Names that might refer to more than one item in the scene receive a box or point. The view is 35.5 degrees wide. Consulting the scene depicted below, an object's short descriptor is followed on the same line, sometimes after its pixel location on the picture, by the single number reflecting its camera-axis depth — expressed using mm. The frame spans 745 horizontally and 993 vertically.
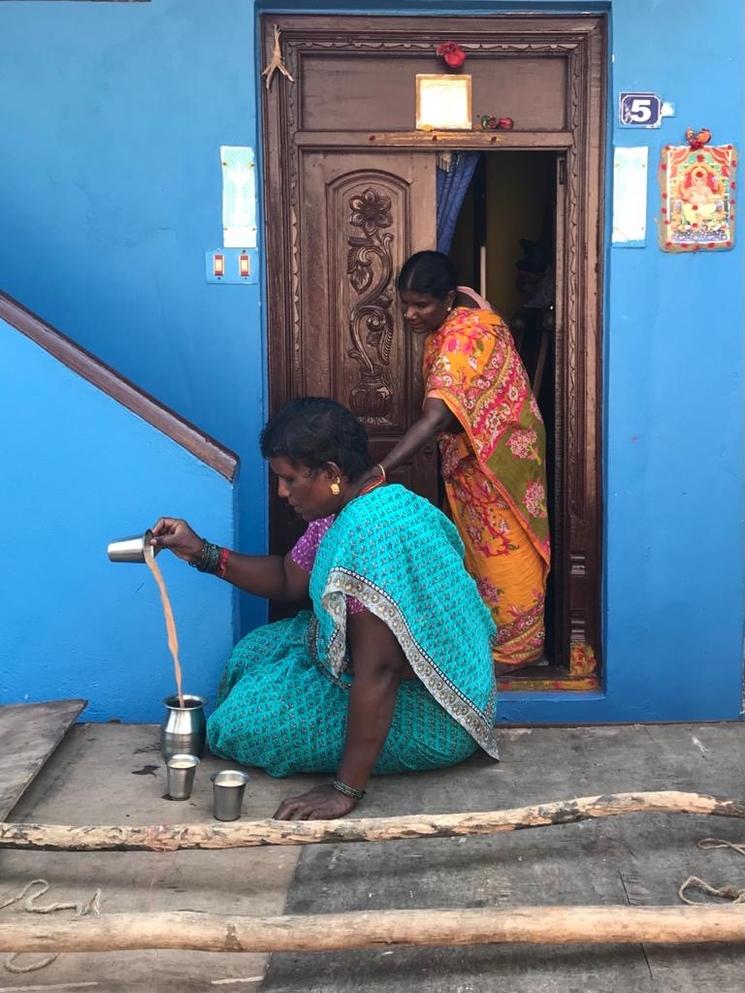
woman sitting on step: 3145
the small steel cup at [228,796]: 3105
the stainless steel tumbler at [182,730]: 3502
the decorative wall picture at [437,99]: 4379
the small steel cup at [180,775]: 3264
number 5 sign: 4312
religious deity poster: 4344
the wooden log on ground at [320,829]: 2828
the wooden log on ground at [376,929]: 2383
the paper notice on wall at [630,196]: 4348
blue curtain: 4516
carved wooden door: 4449
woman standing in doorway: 4352
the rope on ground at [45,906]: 2686
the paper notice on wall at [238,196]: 4301
